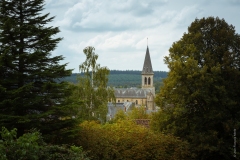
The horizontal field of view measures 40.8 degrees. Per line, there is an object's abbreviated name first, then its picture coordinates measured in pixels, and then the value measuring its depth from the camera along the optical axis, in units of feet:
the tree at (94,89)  81.15
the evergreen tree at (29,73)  40.73
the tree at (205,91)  51.55
